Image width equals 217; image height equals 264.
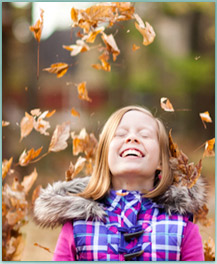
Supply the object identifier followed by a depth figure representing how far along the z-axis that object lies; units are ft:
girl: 6.94
